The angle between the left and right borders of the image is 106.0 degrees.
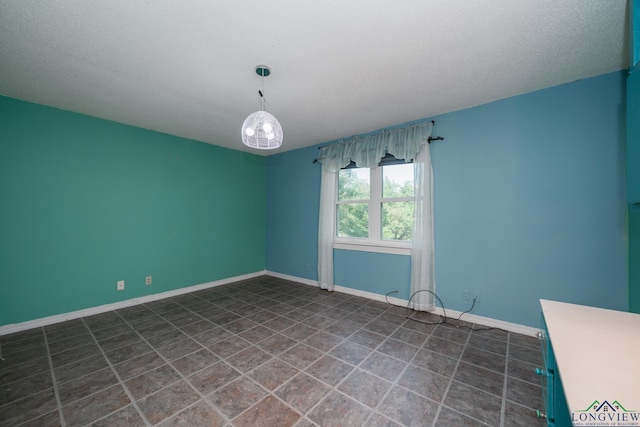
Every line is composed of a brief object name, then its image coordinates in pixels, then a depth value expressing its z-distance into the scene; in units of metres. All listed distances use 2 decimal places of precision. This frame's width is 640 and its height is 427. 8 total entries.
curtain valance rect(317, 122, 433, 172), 2.98
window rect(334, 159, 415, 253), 3.26
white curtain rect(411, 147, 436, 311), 2.90
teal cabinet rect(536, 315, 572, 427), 0.91
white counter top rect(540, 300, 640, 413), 0.70
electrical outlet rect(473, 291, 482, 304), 2.63
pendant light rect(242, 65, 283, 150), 1.79
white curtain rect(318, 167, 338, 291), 3.84
